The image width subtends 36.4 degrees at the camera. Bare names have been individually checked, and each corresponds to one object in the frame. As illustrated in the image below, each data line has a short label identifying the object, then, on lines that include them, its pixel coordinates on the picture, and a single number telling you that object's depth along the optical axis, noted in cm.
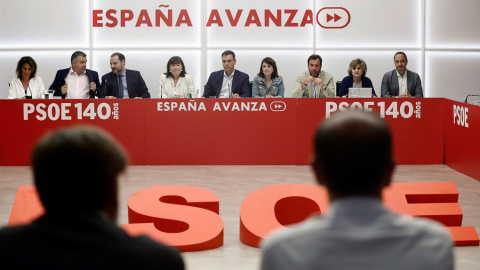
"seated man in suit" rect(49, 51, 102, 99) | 927
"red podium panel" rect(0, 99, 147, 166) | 881
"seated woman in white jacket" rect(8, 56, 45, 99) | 921
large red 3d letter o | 515
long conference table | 895
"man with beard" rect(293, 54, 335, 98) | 930
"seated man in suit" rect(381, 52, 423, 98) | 949
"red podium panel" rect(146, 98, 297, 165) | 898
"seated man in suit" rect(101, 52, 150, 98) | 936
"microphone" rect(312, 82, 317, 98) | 930
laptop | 901
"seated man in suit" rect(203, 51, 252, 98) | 940
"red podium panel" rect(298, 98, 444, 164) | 900
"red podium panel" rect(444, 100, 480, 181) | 812
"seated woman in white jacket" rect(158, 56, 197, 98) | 932
